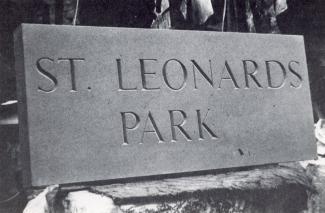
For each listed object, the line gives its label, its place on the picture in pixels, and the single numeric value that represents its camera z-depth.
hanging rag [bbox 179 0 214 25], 3.00
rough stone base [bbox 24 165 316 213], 1.98
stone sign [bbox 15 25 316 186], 2.04
